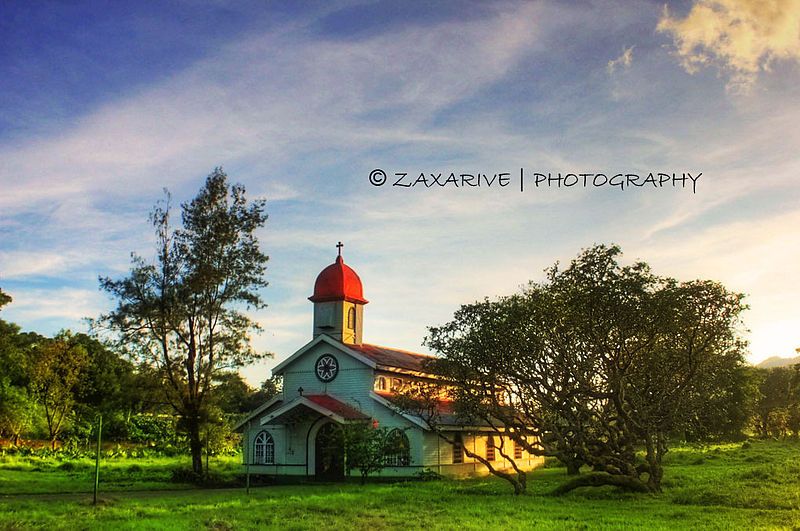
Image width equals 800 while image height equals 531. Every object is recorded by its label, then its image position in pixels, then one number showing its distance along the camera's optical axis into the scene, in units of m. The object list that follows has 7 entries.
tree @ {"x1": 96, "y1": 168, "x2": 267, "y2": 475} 35.50
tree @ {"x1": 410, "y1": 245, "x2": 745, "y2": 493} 26.88
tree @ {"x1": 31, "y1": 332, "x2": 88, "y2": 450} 54.75
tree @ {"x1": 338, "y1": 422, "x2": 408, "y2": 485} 34.44
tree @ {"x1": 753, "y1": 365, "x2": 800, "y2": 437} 78.56
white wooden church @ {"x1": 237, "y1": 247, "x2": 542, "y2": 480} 37.34
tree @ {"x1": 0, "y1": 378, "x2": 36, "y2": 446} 51.78
